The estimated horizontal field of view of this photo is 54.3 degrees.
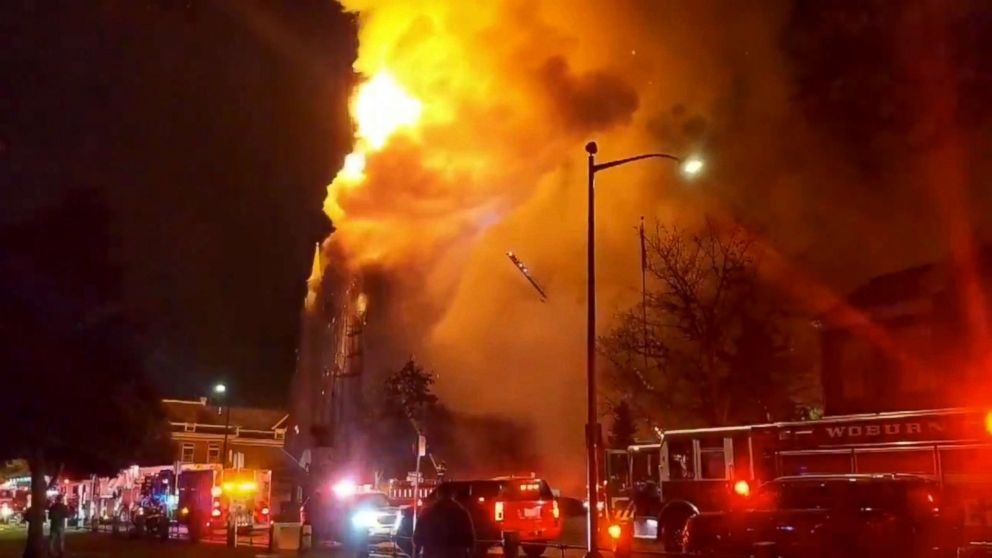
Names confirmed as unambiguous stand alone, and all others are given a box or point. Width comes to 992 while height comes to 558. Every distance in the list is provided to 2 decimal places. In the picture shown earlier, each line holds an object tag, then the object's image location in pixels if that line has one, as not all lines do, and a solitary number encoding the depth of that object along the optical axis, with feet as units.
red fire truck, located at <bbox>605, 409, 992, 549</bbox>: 56.65
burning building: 97.04
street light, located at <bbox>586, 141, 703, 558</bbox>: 47.47
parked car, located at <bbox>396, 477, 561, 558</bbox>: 59.31
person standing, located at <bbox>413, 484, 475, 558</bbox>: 59.16
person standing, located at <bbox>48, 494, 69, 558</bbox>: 77.71
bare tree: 115.85
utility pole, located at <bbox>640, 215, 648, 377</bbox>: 115.65
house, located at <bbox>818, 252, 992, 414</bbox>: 86.38
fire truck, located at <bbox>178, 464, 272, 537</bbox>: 108.37
